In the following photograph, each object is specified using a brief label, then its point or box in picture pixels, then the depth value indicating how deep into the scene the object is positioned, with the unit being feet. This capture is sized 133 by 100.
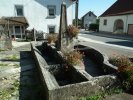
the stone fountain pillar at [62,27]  20.92
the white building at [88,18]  136.67
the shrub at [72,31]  21.35
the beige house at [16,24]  44.60
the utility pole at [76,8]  47.80
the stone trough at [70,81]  10.39
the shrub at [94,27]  98.12
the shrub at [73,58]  15.63
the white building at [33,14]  45.44
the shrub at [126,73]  12.66
